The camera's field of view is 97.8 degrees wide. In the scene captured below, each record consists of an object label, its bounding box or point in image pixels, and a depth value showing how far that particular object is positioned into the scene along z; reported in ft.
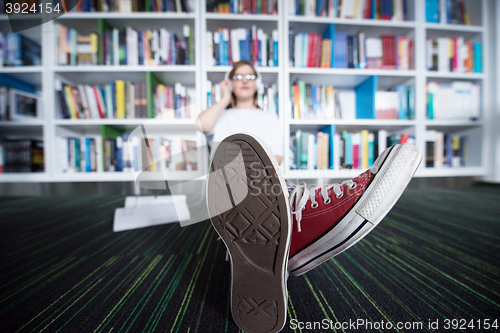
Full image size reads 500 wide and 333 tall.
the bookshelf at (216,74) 5.28
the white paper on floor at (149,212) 3.19
